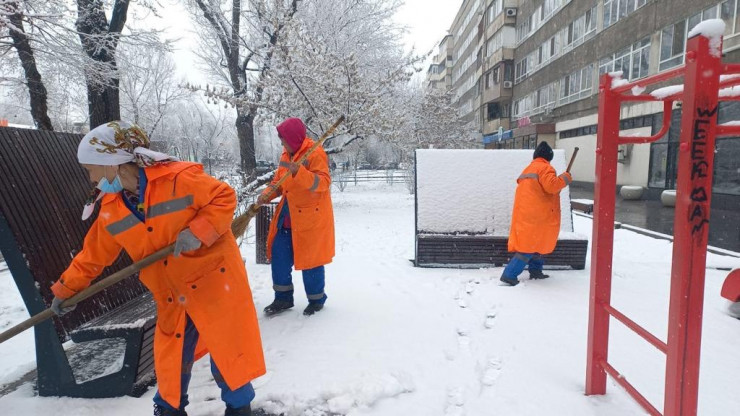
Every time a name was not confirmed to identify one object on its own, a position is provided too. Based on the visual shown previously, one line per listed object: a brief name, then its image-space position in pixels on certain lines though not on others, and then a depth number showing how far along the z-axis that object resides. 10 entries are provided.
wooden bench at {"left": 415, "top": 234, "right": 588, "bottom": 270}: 5.42
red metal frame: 1.53
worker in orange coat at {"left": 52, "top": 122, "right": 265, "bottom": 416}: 1.96
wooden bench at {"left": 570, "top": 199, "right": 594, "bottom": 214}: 8.45
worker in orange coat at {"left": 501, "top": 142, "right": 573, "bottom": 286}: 4.51
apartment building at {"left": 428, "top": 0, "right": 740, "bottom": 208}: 14.52
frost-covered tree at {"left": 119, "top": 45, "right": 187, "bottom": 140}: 20.95
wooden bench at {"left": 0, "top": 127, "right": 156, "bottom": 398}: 2.47
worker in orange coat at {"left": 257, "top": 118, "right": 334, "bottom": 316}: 3.53
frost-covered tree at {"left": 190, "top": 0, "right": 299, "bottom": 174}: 11.77
